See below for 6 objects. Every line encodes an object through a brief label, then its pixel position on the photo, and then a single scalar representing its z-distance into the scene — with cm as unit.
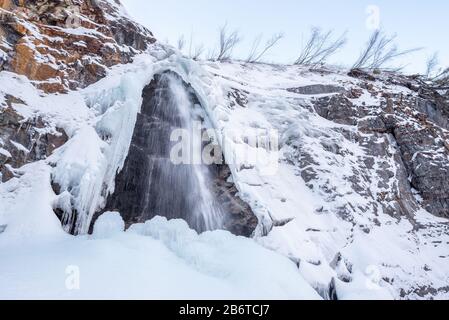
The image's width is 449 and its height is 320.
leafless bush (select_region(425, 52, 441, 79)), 1626
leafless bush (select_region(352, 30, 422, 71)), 1759
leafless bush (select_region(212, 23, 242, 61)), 1814
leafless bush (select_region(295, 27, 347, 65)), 1838
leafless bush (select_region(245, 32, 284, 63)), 1808
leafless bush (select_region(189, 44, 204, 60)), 1797
